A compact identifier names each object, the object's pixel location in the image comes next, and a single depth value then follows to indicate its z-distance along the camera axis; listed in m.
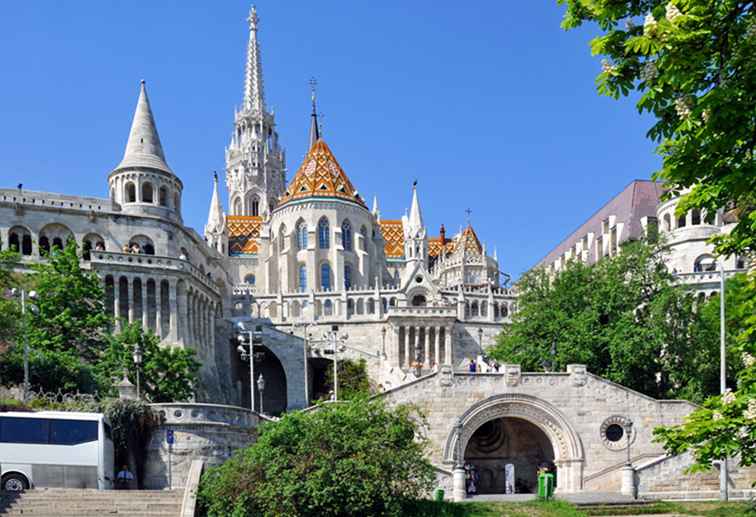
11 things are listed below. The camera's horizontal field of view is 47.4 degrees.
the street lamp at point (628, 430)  32.31
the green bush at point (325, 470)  21.84
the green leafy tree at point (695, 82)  9.28
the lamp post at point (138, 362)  30.14
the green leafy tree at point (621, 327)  38.09
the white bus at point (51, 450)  23.02
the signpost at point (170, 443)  28.20
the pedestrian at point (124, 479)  26.53
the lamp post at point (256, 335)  53.21
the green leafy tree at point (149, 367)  35.53
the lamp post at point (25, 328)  30.55
